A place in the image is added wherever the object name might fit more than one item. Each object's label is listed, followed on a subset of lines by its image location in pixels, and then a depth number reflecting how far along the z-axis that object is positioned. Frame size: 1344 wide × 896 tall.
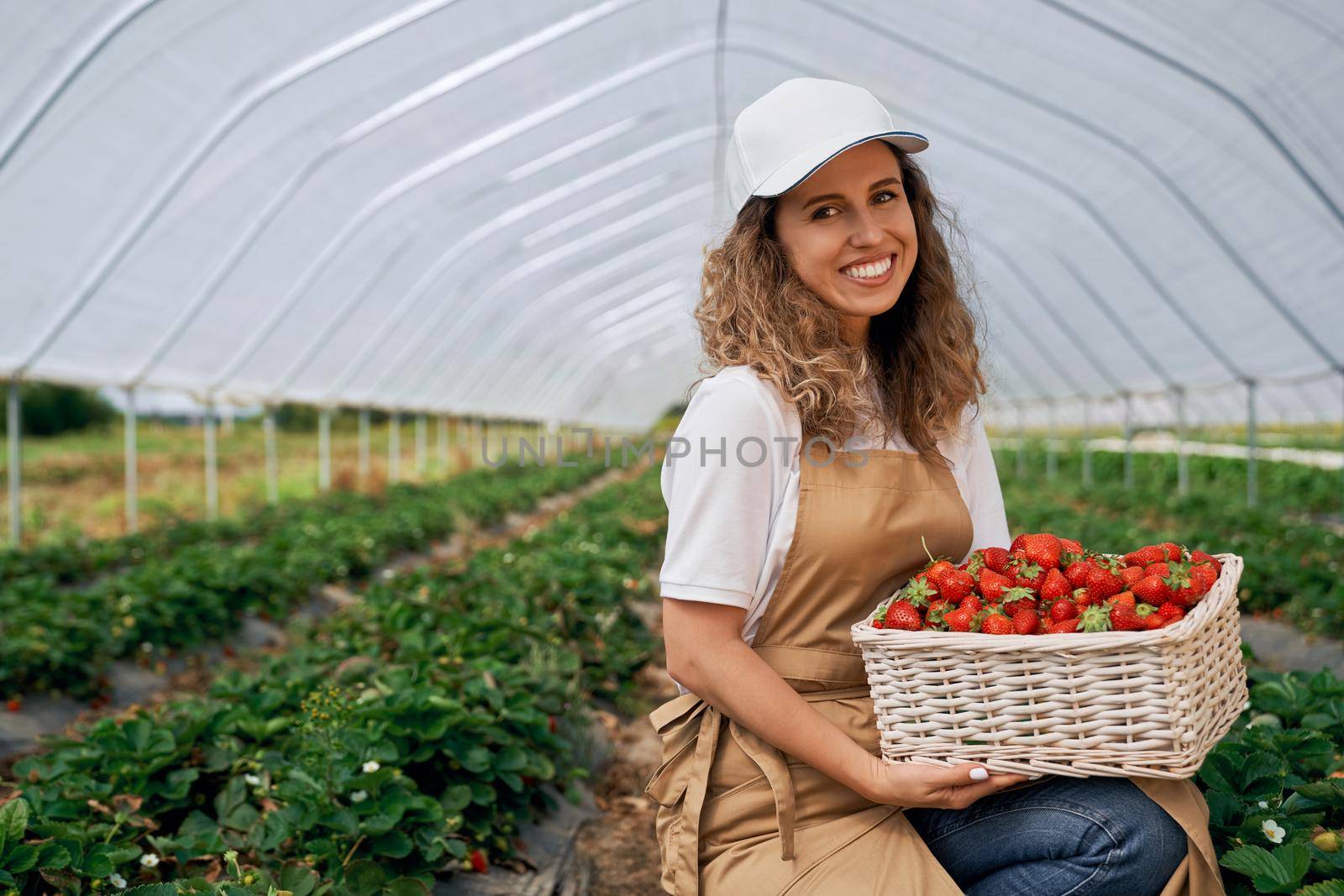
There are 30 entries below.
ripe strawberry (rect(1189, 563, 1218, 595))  1.52
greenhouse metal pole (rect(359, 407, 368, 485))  14.52
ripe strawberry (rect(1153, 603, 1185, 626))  1.42
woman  1.53
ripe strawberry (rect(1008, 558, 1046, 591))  1.57
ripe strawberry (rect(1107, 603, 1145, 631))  1.41
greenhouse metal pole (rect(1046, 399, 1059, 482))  17.25
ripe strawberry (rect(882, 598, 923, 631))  1.55
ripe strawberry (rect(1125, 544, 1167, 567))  1.60
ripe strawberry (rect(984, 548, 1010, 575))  1.66
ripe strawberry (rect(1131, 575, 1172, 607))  1.48
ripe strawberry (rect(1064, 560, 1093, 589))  1.54
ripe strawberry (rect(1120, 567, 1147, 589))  1.52
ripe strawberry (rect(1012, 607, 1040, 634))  1.47
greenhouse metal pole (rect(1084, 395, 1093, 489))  14.50
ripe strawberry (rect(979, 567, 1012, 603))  1.54
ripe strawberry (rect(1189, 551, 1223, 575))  1.63
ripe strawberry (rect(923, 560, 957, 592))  1.59
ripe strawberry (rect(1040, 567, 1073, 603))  1.54
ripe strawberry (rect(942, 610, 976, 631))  1.50
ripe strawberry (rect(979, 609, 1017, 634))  1.47
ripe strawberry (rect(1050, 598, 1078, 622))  1.50
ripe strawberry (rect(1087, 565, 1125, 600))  1.51
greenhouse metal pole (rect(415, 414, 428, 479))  16.91
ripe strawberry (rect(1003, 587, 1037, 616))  1.52
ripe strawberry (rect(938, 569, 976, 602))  1.57
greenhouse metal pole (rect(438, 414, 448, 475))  17.77
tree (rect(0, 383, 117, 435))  28.02
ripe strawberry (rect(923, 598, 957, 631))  1.55
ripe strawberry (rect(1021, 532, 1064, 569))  1.61
